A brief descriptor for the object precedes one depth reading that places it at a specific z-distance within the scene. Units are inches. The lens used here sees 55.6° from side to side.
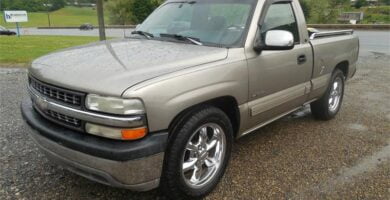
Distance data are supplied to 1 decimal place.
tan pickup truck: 98.9
